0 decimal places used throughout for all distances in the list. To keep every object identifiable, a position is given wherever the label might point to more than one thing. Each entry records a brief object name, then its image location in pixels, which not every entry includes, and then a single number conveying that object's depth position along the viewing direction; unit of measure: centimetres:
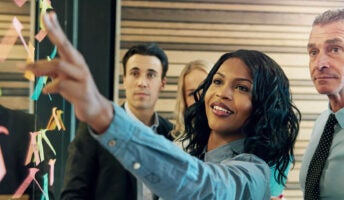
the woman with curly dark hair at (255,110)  136
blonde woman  265
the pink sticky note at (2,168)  102
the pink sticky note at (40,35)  127
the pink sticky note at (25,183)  110
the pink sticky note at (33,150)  119
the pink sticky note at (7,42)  98
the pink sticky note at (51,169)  170
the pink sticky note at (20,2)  106
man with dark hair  202
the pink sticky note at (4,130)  100
